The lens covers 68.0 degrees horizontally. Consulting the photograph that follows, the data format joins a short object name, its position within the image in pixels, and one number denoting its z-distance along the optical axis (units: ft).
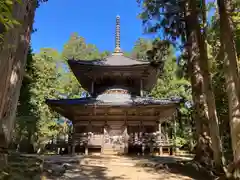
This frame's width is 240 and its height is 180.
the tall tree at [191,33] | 18.06
